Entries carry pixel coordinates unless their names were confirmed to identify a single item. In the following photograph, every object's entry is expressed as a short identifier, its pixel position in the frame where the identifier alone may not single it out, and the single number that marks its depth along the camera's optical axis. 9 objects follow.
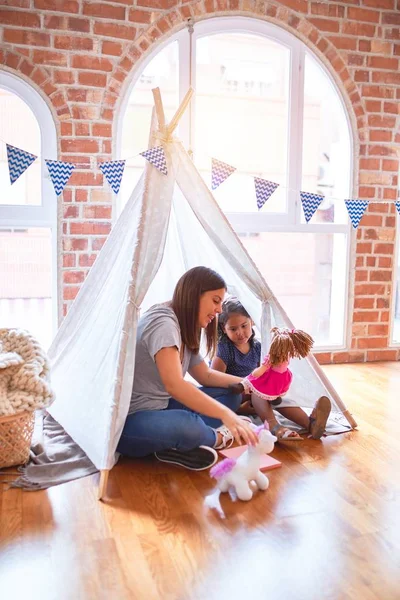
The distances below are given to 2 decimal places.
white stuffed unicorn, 2.05
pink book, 2.30
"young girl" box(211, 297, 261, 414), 2.79
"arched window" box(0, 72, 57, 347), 3.34
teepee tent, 2.22
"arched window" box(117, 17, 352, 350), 3.60
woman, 2.19
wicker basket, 2.18
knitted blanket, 2.18
